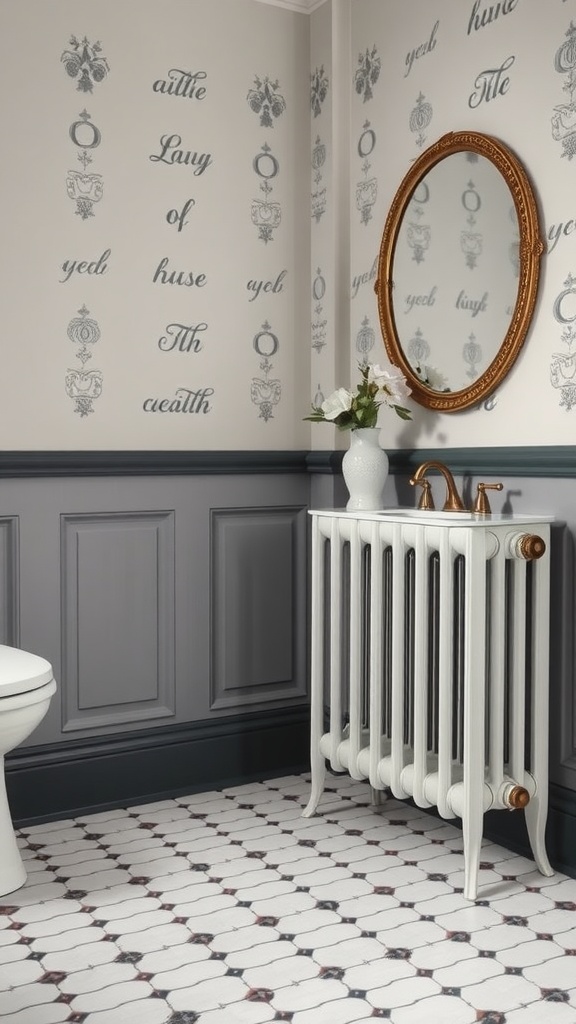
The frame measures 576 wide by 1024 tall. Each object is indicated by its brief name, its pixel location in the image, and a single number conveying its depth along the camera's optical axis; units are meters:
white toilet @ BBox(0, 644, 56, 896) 2.06
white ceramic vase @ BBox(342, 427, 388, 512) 2.58
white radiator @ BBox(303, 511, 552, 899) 2.13
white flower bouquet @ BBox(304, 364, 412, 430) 2.58
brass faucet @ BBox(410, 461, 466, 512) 2.42
